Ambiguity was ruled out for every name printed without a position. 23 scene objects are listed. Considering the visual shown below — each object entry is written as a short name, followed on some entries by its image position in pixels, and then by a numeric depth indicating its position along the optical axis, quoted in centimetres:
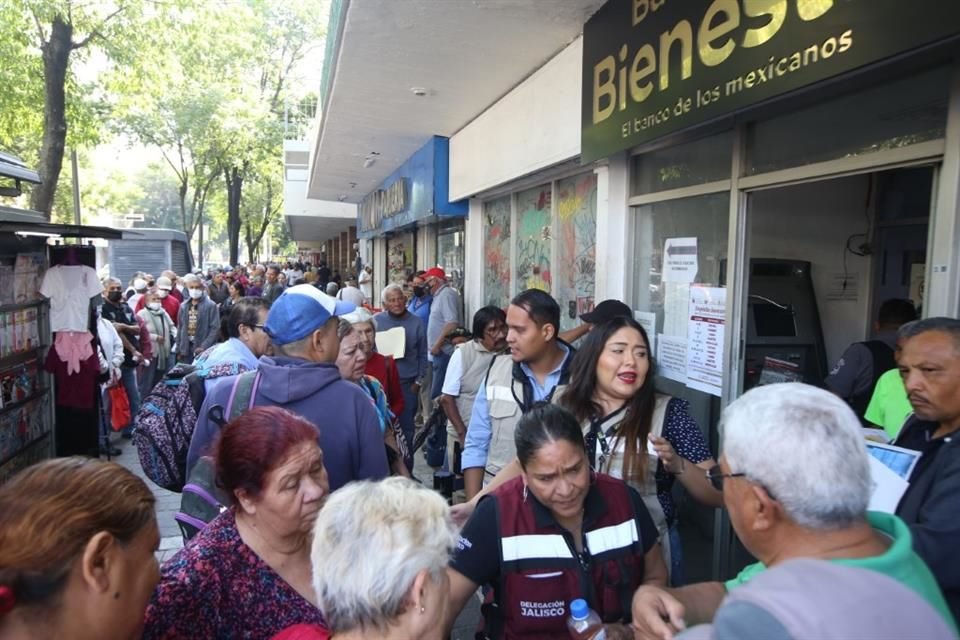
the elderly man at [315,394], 239
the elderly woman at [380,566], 136
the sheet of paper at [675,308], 423
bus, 1780
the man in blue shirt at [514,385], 316
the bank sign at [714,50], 225
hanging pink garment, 563
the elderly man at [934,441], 181
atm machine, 473
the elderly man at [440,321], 678
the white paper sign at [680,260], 416
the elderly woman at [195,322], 941
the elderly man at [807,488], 122
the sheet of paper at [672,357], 422
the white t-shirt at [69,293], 549
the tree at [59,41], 1175
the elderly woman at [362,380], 326
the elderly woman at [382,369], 413
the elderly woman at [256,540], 172
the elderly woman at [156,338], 859
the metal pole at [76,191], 1954
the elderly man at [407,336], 591
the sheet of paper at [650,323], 464
